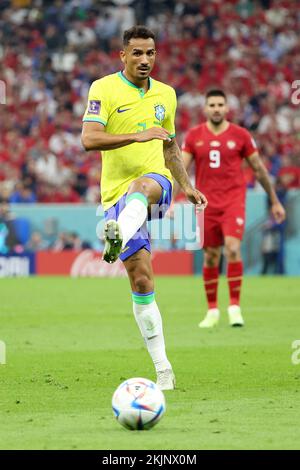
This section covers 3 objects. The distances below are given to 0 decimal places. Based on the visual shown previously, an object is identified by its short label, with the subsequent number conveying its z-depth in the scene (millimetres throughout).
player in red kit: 25562
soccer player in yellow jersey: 14742
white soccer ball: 11953
